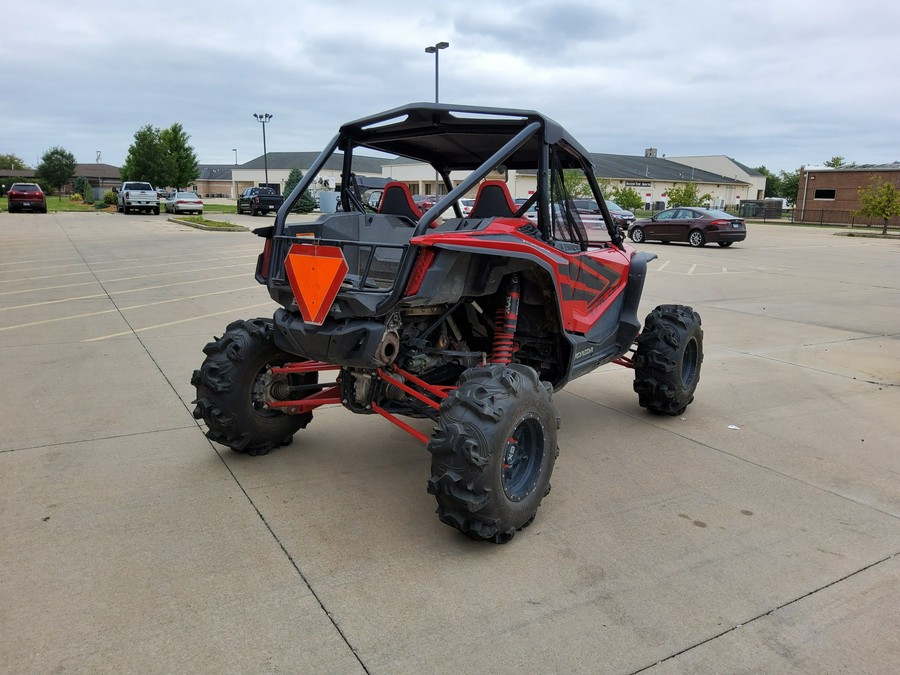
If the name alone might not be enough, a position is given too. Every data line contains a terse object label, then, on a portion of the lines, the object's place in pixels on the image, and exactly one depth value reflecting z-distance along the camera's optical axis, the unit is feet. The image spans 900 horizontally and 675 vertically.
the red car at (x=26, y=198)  121.80
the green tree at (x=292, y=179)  186.09
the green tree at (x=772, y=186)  361.30
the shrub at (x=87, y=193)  186.29
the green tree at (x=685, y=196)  171.94
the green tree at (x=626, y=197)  171.96
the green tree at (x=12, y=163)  427.33
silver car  127.44
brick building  168.05
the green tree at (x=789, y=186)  301.02
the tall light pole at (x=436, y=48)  87.56
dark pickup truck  123.03
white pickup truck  126.31
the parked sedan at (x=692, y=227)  82.58
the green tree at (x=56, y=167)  259.60
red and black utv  11.12
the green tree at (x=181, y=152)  209.67
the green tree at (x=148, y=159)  188.55
